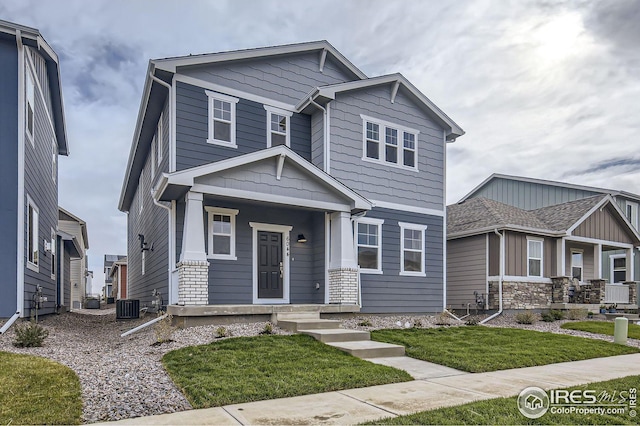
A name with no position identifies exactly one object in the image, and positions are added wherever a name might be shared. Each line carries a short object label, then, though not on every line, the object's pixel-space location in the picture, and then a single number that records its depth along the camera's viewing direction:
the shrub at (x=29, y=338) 7.80
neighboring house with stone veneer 16.23
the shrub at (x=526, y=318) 13.95
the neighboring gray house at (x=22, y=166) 9.78
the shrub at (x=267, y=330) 9.16
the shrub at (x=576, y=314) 15.85
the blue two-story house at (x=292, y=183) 10.79
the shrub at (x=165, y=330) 8.26
